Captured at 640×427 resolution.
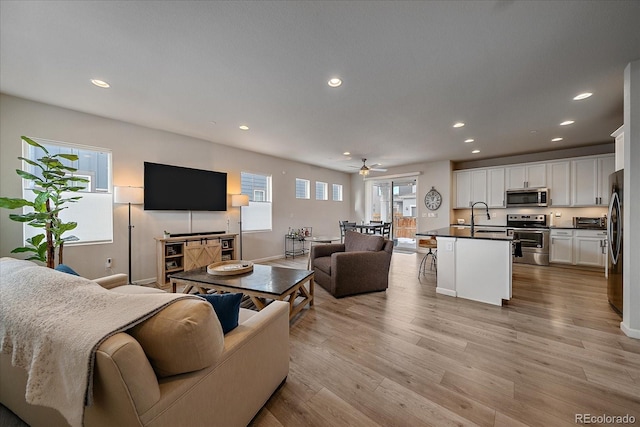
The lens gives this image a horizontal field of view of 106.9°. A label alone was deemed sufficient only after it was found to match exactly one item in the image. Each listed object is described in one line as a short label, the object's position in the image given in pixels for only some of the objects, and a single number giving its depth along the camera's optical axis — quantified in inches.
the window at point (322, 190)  302.7
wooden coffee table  91.5
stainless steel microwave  211.8
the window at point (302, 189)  274.5
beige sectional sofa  31.4
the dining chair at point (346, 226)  236.3
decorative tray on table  109.3
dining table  230.5
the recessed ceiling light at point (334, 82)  101.2
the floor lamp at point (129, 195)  143.1
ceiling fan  224.4
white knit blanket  31.1
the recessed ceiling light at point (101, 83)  103.9
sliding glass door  295.4
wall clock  265.7
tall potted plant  104.3
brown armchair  131.3
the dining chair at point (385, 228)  231.5
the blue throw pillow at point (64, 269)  68.0
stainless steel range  204.7
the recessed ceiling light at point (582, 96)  115.1
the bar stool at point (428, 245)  181.7
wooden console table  154.9
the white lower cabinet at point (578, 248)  187.0
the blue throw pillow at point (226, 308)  49.9
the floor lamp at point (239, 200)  198.2
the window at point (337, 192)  331.6
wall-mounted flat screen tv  162.4
